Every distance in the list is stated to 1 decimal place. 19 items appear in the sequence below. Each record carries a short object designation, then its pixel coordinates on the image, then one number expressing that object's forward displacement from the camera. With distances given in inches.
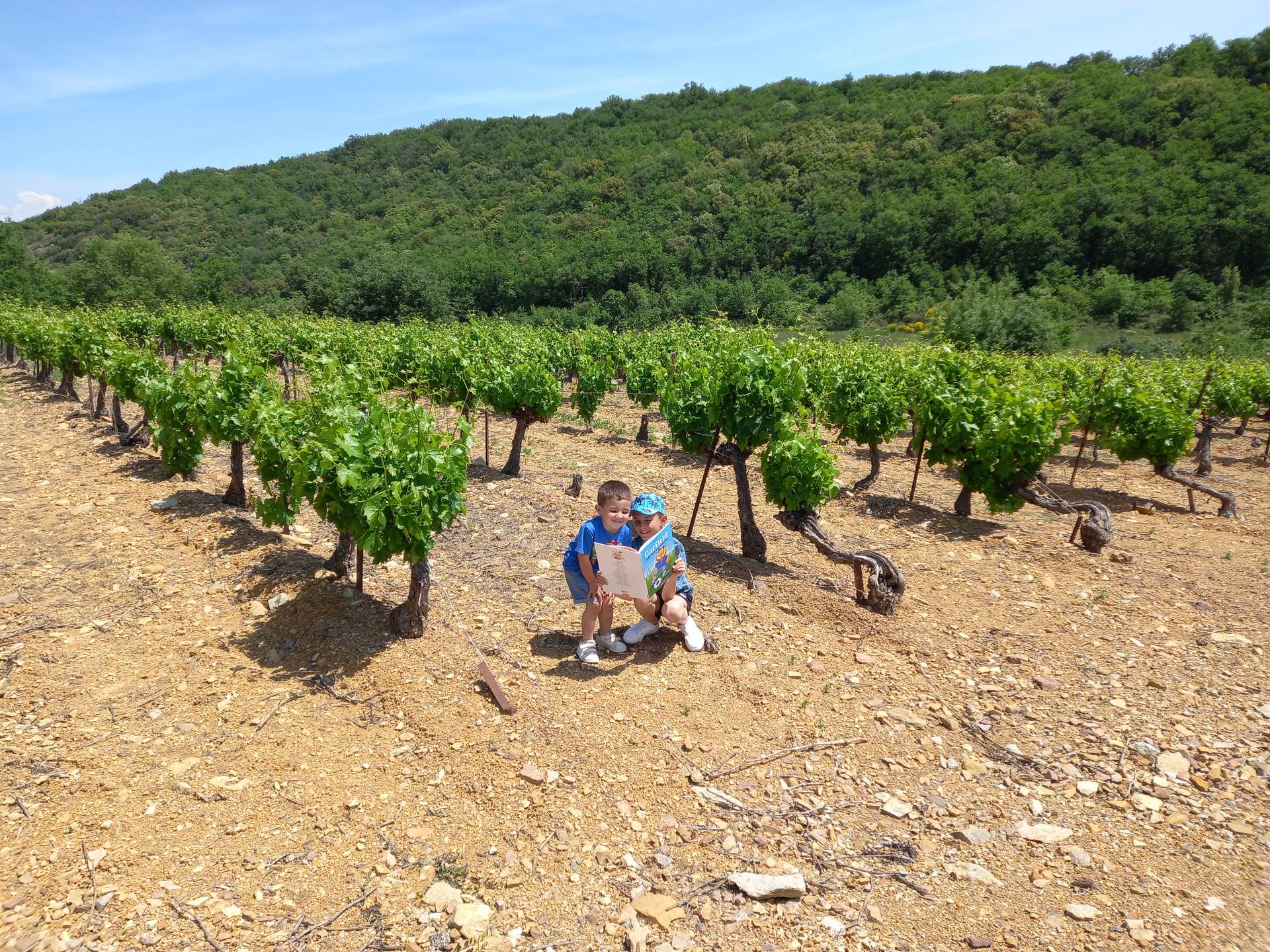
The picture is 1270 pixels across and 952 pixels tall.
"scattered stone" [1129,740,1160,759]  191.6
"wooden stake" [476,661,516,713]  195.8
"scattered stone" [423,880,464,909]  140.4
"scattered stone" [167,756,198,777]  173.9
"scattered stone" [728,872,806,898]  142.4
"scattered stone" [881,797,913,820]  168.4
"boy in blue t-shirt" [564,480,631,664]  208.7
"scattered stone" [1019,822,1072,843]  161.3
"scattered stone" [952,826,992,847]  159.9
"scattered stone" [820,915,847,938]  135.4
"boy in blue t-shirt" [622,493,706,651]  211.8
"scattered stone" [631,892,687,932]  137.6
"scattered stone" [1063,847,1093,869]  153.3
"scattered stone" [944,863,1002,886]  148.7
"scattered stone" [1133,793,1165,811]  171.8
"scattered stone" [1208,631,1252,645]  255.6
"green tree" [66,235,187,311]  2048.5
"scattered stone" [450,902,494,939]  134.0
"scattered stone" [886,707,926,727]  203.2
